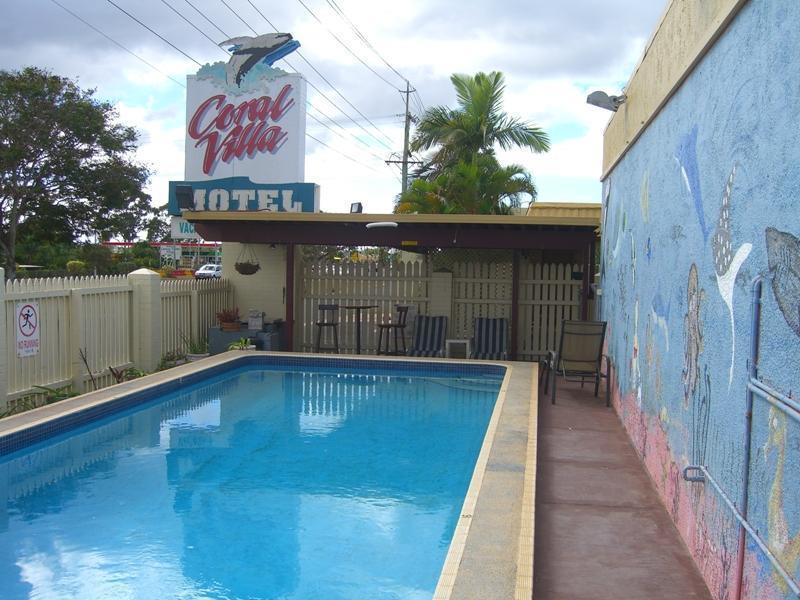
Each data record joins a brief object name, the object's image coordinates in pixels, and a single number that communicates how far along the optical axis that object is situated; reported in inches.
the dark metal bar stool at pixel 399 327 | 537.3
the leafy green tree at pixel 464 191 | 639.1
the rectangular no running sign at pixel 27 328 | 328.5
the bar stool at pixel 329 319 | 545.3
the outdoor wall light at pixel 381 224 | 482.0
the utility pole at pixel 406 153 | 1314.3
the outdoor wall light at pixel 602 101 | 327.3
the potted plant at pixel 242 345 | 514.6
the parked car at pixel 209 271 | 1426.4
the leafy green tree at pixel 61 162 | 970.1
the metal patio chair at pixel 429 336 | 535.8
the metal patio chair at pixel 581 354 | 352.2
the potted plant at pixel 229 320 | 527.5
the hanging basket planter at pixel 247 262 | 567.2
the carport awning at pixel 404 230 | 486.3
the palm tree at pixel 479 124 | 767.7
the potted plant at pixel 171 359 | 462.7
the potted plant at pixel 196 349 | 494.9
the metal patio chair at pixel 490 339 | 522.3
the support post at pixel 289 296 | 539.8
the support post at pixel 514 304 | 530.9
